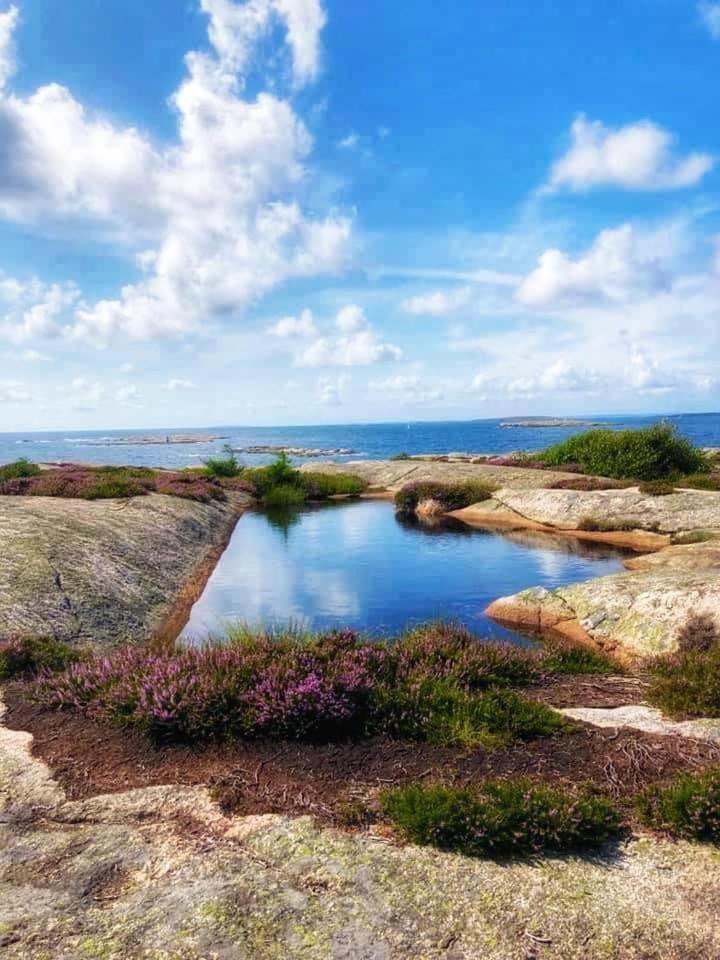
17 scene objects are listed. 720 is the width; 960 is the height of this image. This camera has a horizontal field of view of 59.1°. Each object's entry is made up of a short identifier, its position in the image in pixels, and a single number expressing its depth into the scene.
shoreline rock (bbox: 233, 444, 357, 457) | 114.38
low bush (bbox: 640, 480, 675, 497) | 24.78
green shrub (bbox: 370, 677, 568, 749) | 6.75
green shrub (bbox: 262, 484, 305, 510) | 34.53
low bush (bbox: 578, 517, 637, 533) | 23.88
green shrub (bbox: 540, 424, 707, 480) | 35.88
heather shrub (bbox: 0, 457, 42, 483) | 32.73
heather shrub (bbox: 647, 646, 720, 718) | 7.52
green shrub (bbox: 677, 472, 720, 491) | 29.63
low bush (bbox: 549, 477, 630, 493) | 30.88
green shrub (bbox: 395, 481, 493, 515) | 30.94
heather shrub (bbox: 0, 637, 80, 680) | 8.77
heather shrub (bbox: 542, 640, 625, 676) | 9.60
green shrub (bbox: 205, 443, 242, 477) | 42.34
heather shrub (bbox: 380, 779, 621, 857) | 4.96
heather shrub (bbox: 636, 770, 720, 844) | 5.11
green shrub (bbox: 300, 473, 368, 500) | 37.34
